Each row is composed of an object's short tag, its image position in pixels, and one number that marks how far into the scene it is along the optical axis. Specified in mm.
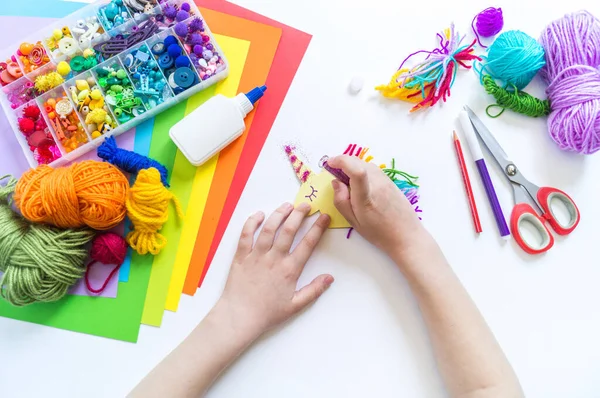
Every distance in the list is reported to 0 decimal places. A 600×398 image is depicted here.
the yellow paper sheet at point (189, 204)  802
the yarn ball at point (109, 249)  777
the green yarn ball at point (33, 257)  737
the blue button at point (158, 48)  826
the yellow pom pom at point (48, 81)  805
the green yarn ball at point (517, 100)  820
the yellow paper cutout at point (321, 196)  817
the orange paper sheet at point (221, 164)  809
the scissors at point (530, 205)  812
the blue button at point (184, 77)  812
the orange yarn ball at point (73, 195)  722
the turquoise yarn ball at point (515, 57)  790
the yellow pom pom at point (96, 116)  792
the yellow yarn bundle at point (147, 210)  760
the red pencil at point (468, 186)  820
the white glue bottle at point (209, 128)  798
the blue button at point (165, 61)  820
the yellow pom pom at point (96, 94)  798
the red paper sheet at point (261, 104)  819
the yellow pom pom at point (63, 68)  811
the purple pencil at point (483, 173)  814
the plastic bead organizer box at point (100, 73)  802
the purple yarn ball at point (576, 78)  760
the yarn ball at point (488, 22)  841
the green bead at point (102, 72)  811
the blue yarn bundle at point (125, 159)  793
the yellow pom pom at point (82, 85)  801
